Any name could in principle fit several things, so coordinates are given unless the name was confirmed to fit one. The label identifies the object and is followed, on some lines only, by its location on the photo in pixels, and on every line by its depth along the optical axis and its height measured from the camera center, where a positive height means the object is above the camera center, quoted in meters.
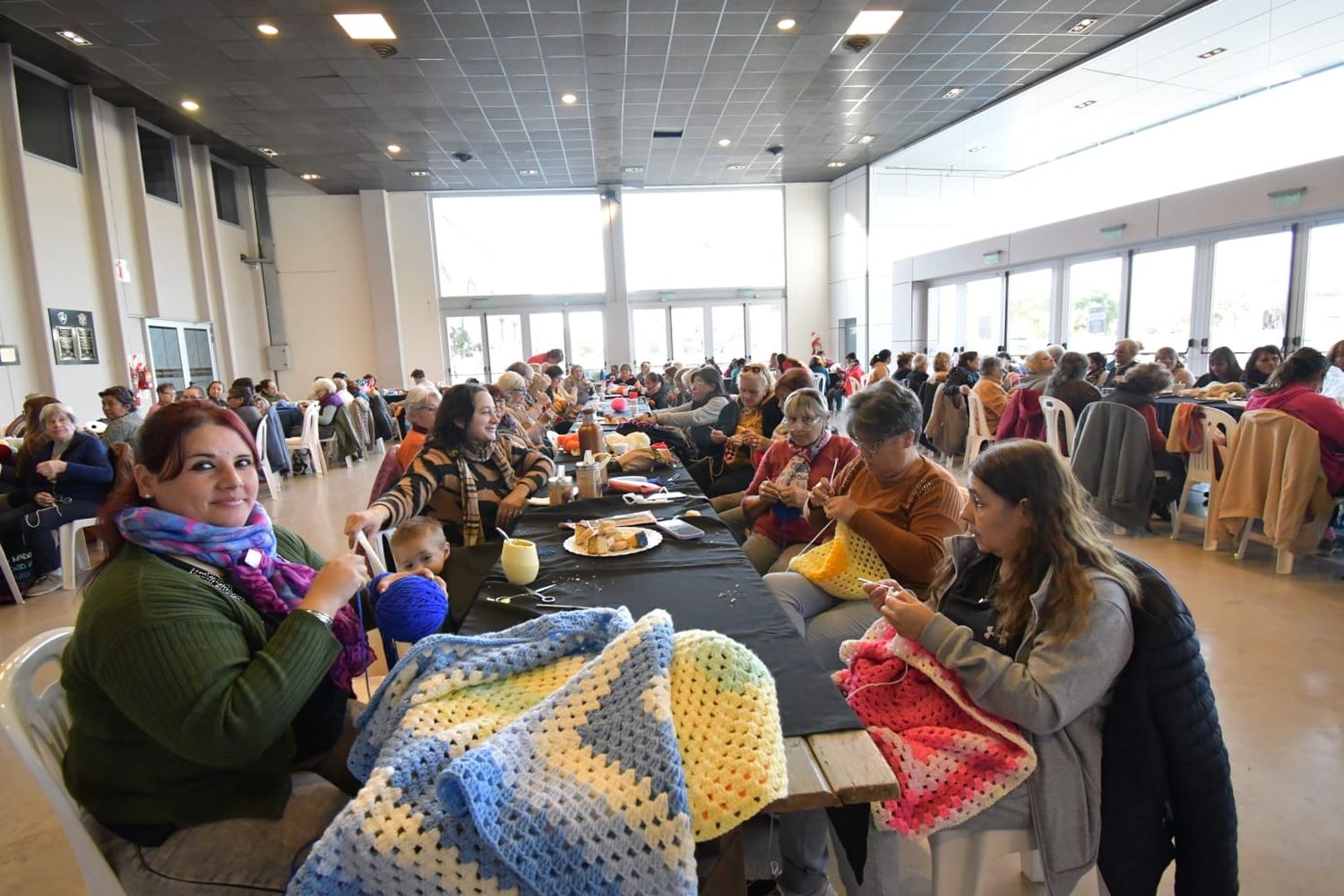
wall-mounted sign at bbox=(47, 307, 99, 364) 7.84 +0.37
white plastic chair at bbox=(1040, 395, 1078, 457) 4.88 -0.62
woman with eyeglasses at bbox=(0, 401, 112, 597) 4.08 -0.70
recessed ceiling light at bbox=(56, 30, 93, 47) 6.53 +3.14
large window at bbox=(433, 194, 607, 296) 13.76 +2.15
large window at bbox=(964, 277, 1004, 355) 11.15 +0.31
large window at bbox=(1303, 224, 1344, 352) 6.75 +0.31
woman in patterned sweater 2.63 -0.46
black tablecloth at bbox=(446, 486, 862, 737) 1.20 -0.59
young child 1.97 -0.54
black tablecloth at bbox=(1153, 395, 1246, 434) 5.14 -0.63
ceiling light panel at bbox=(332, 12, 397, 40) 6.27 +3.06
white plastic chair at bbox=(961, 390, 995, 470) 6.27 -0.87
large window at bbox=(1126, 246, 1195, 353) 8.26 +0.37
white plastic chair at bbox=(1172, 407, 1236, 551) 4.05 -0.78
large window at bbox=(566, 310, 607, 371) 14.44 +0.20
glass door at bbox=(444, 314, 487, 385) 14.29 +0.10
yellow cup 1.75 -0.53
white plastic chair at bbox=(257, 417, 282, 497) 6.49 -1.00
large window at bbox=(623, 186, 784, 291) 14.00 +2.17
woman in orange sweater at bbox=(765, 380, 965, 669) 2.00 -0.53
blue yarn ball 1.41 -0.52
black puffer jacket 1.17 -0.76
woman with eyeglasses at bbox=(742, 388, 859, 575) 2.68 -0.53
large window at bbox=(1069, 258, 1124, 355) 9.19 +0.33
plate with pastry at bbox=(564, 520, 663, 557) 1.97 -0.56
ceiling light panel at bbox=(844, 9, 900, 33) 6.60 +3.06
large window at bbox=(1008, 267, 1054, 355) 10.26 +0.33
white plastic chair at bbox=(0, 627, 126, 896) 1.08 -0.61
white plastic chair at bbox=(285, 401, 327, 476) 7.71 -0.90
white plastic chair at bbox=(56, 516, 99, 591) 4.26 -1.11
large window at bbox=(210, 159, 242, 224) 11.70 +2.91
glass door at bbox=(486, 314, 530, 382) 14.41 +0.28
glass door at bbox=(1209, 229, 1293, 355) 7.28 +0.35
